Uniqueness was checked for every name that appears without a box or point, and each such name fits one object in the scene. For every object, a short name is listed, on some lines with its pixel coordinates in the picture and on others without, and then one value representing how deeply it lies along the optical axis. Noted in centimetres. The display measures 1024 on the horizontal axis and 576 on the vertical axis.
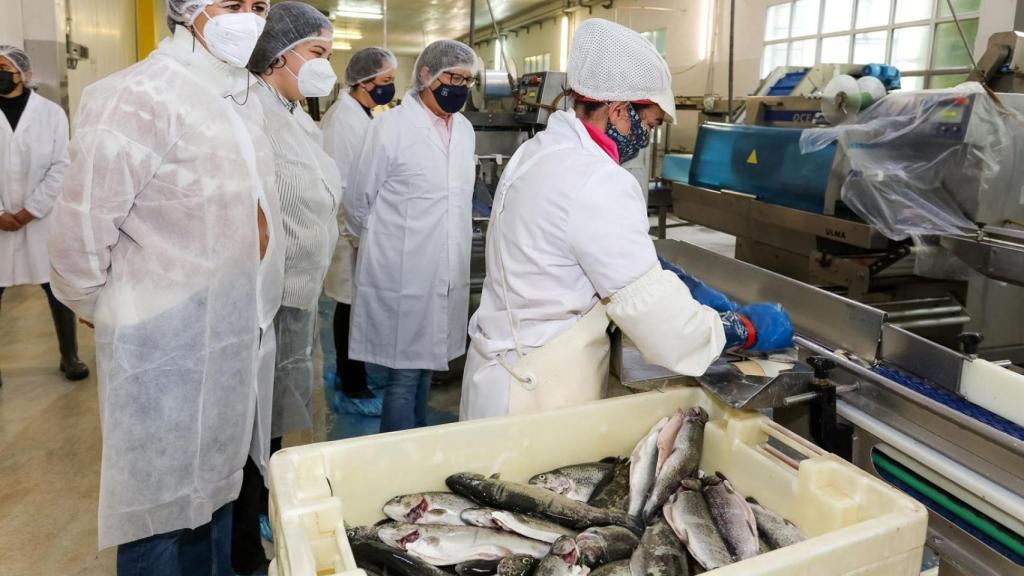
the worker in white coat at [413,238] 260
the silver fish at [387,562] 100
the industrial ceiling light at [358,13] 1189
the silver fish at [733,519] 108
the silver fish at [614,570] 102
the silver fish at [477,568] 104
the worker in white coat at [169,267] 133
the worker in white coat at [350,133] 328
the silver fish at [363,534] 107
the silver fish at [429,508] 113
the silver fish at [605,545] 103
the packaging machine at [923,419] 123
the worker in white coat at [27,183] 351
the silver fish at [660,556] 102
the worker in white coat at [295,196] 196
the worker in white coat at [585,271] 131
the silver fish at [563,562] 99
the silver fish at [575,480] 124
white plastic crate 94
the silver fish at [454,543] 105
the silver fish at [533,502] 113
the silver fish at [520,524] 109
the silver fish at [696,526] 105
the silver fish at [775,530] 111
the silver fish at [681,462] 121
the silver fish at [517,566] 101
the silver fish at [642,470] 122
